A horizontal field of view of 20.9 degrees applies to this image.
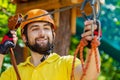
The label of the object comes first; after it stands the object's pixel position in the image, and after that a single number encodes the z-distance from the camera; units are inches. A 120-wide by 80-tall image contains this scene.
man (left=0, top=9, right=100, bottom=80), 94.1
